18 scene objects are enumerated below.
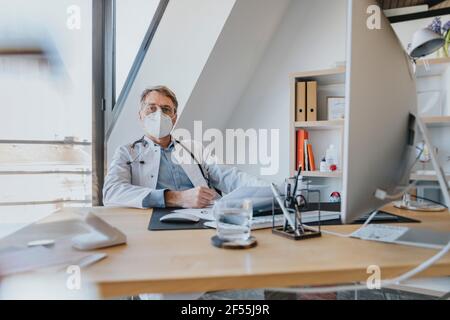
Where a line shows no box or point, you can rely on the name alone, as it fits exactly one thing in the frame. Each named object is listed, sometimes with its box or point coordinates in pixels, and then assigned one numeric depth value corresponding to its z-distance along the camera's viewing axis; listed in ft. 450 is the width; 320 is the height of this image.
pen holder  2.62
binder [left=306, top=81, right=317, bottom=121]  7.75
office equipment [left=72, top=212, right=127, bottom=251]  2.33
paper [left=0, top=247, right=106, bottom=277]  1.89
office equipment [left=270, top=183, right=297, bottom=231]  2.71
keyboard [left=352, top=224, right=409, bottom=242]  2.56
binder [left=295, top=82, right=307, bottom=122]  7.79
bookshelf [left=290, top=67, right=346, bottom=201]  7.59
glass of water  2.56
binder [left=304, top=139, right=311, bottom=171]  7.90
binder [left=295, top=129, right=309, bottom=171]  7.92
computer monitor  1.89
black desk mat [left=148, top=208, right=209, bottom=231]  2.94
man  5.12
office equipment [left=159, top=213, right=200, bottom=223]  3.13
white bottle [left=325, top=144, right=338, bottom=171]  7.83
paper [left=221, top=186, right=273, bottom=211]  3.31
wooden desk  1.81
